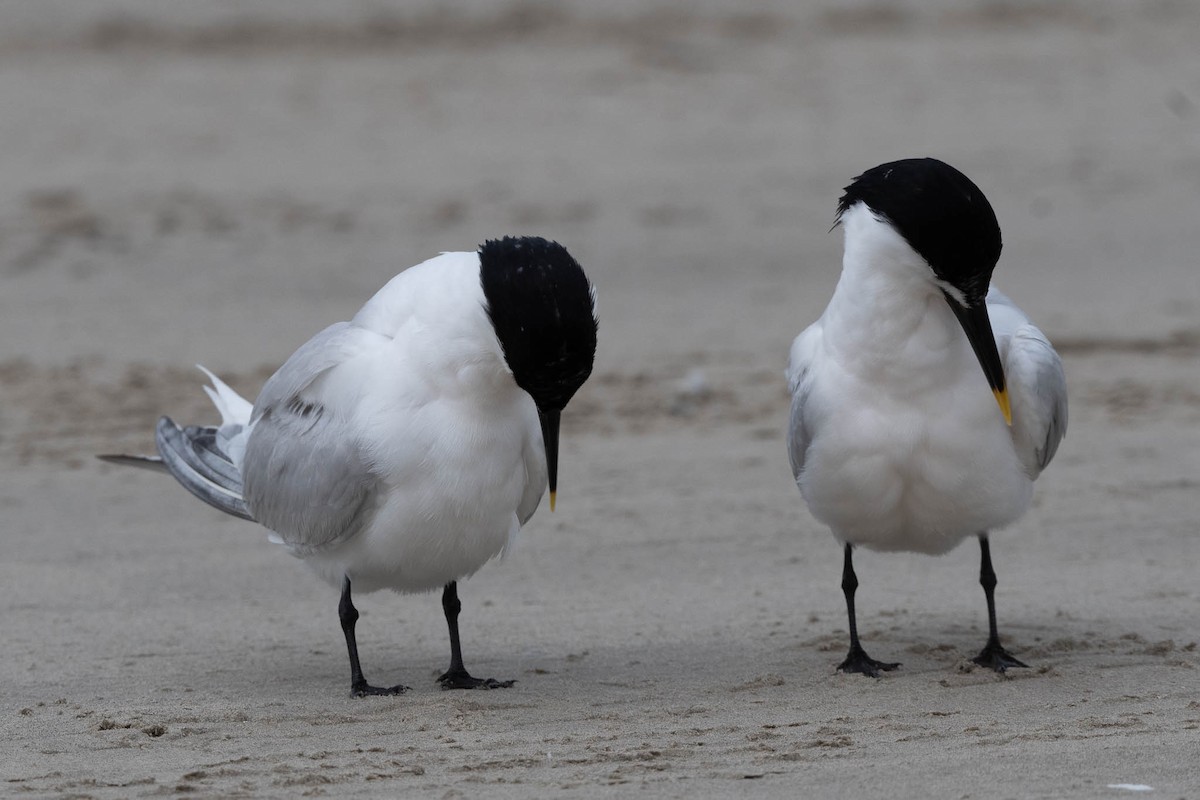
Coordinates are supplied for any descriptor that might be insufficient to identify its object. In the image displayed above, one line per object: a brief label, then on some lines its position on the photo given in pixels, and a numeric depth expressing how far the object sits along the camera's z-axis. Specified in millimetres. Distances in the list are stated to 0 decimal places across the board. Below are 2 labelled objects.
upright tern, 8484
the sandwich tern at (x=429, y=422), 7926
